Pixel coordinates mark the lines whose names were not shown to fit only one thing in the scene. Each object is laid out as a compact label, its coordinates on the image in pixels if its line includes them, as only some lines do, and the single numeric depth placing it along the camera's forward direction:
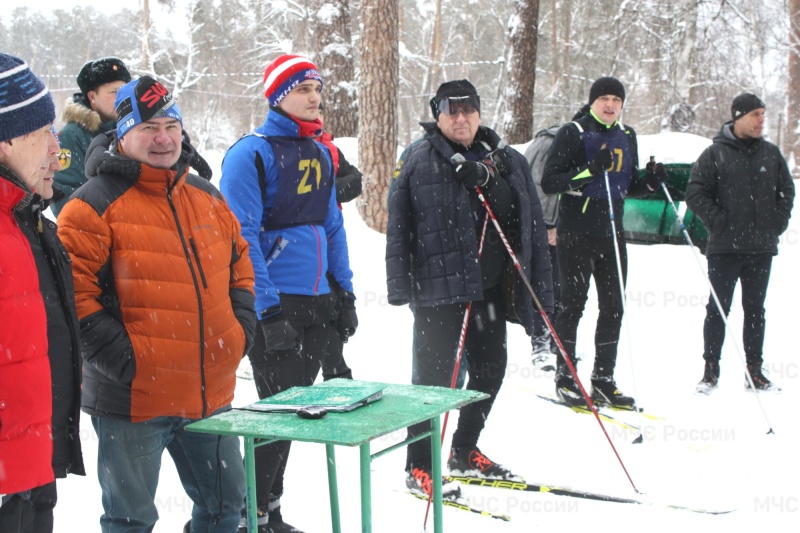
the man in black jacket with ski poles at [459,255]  4.21
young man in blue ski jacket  3.50
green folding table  2.38
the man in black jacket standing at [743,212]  6.05
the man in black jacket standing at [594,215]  5.61
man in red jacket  1.91
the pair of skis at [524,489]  4.05
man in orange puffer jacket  2.63
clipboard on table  2.72
